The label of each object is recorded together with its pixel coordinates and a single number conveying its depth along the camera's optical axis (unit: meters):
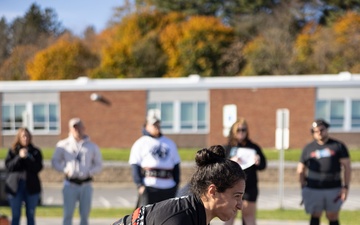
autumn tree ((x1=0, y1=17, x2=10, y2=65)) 63.03
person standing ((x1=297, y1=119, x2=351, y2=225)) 9.34
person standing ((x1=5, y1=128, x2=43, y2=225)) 9.66
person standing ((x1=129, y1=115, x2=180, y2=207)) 8.98
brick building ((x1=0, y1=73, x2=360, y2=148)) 35.38
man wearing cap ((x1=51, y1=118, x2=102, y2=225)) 9.59
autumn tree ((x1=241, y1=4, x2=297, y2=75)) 45.69
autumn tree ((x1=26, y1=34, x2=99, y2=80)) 50.62
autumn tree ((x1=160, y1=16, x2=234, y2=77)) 48.09
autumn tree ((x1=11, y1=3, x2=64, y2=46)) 67.31
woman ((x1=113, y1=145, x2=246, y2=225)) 3.33
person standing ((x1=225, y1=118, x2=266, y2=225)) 9.31
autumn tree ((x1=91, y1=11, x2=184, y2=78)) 47.72
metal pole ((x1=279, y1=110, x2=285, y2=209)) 16.65
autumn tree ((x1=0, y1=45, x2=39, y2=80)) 56.81
